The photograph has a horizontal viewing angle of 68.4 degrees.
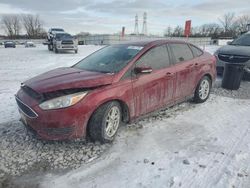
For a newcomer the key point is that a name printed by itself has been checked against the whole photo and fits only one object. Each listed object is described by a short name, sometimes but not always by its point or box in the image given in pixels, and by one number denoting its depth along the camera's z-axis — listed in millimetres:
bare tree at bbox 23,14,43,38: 67579
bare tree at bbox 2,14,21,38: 69057
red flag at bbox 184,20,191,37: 10250
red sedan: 2512
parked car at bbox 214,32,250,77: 5814
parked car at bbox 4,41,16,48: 32625
